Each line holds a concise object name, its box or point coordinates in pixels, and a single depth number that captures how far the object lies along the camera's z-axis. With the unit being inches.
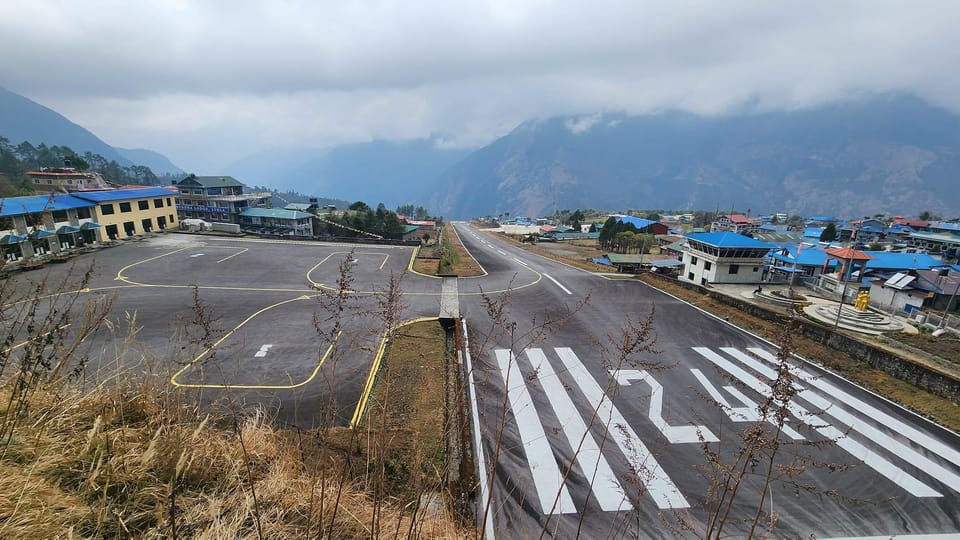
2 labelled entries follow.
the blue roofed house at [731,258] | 1539.1
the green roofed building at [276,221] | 2797.7
